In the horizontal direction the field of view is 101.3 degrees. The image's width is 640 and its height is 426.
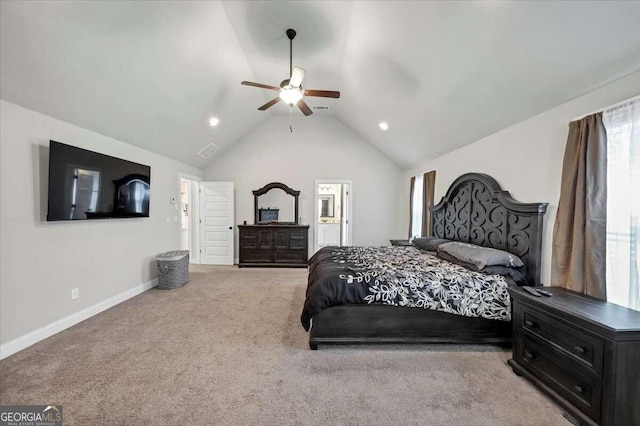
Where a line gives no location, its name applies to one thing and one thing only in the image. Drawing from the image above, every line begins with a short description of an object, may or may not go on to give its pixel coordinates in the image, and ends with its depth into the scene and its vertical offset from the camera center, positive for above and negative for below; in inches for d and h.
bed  98.2 -36.1
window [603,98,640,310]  74.9 +3.4
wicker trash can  171.6 -42.3
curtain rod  74.6 +33.0
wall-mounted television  108.3 +10.3
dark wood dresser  240.7 -33.3
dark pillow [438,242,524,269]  106.3 -18.7
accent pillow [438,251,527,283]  105.0 -23.7
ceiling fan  119.7 +57.0
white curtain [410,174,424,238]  220.5 +3.6
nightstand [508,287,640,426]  58.4 -35.6
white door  250.4 -14.1
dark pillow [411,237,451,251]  159.0 -19.9
